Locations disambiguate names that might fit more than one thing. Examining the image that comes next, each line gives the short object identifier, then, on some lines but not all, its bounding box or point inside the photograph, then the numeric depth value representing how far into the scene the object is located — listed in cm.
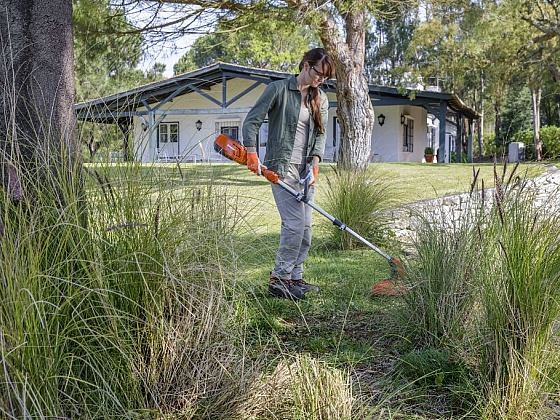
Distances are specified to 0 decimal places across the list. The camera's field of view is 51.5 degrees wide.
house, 2125
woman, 390
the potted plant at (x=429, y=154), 2386
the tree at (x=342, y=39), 905
